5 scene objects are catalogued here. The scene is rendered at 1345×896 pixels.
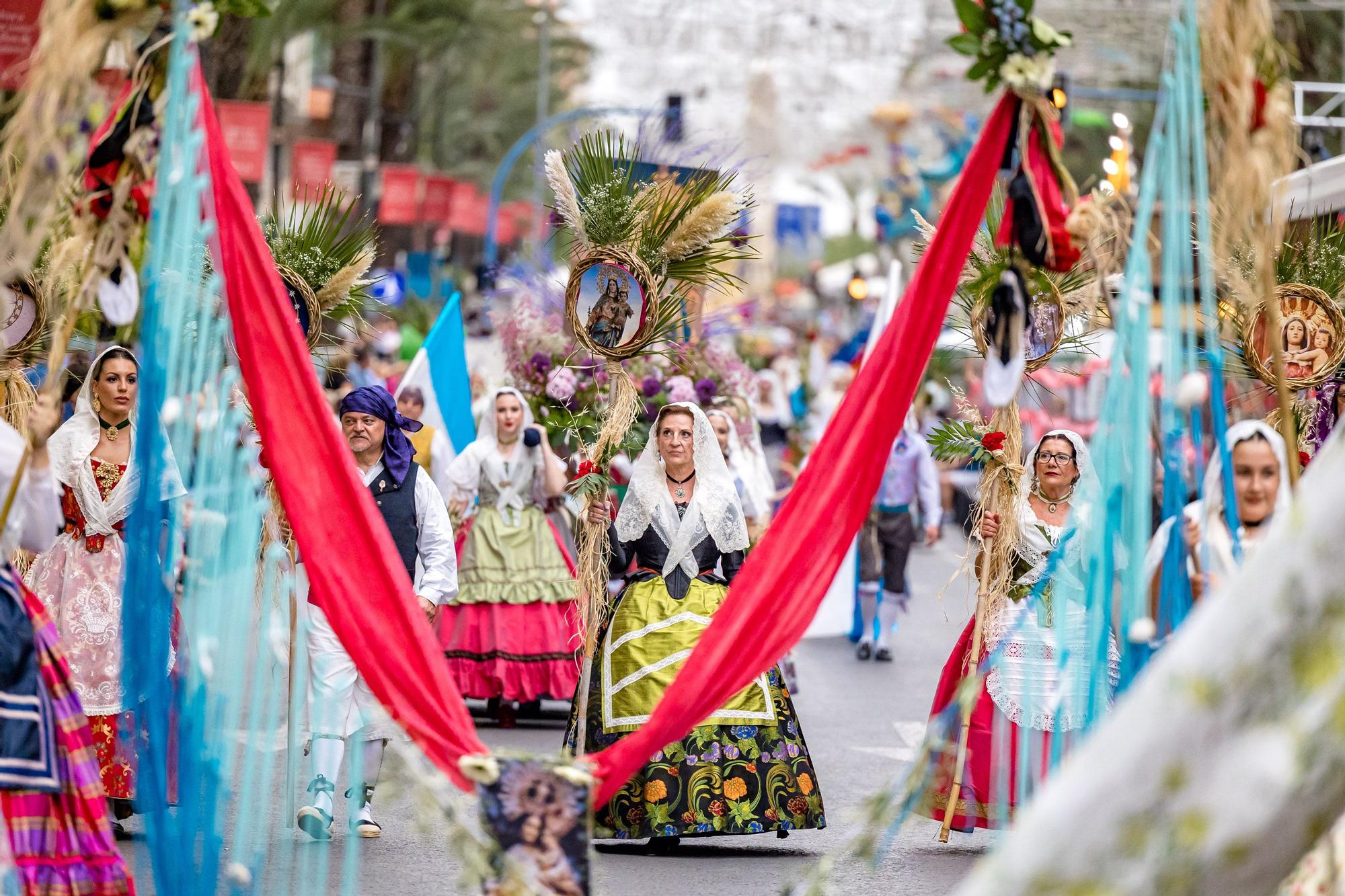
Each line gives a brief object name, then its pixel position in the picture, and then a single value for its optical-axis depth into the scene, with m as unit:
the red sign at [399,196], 62.94
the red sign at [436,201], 74.24
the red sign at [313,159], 55.95
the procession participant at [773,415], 43.24
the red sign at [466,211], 74.99
